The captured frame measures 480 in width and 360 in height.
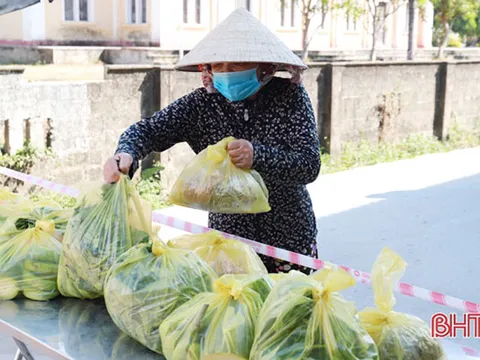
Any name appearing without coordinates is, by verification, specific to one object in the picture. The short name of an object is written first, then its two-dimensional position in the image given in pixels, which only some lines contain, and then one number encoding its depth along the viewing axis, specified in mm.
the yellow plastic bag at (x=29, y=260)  2350
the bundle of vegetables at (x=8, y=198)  2875
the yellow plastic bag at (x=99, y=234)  2230
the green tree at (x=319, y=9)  16406
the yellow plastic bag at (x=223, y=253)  2211
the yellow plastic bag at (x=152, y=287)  1956
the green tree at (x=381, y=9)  24688
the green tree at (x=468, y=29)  38047
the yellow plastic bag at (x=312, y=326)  1616
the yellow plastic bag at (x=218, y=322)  1733
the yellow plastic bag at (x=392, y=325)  1804
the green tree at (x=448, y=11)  20925
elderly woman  2662
